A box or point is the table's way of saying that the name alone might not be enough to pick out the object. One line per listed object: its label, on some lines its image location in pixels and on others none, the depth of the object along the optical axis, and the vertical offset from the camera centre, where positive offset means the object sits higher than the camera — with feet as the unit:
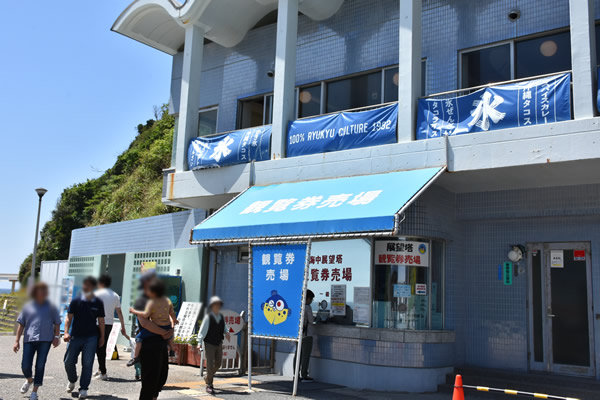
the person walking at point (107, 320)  32.01 -2.06
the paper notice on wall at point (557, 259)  34.12 +2.61
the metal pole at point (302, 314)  30.76 -1.12
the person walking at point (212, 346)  31.01 -3.05
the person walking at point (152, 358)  22.29 -2.75
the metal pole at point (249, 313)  32.96 -1.29
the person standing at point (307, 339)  35.71 -2.85
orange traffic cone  24.79 -3.85
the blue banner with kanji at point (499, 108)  29.94 +10.42
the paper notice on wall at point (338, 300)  37.06 -0.39
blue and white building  30.86 +6.97
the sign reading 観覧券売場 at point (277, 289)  31.40 +0.15
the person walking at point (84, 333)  26.91 -2.34
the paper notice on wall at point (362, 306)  35.29 -0.65
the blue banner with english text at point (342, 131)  35.47 +10.38
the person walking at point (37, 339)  25.98 -2.61
